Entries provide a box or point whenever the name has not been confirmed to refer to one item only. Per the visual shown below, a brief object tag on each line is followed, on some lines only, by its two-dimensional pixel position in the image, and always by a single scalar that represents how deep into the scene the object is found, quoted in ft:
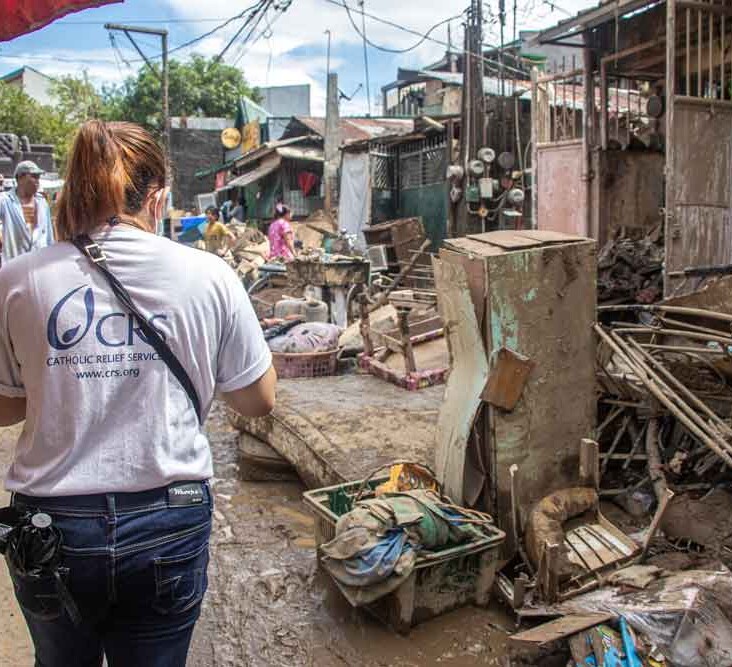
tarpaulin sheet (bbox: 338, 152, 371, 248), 54.29
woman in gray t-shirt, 5.07
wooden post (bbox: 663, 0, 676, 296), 20.63
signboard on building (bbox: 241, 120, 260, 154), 86.99
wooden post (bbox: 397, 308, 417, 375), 19.31
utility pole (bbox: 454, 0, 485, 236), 41.47
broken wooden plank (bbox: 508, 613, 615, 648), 8.96
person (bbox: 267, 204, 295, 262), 42.55
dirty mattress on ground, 14.06
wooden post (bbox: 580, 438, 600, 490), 11.32
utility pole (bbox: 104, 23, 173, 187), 64.08
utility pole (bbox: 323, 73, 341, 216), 60.49
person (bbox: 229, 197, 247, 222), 75.92
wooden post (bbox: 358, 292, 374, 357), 21.83
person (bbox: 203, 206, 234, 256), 54.13
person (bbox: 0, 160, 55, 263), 20.45
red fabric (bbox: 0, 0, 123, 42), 10.50
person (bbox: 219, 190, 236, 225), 77.30
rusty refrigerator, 11.21
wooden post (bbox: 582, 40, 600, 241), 28.43
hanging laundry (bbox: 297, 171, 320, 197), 68.95
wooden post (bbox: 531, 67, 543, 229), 30.22
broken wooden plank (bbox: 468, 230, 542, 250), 11.39
